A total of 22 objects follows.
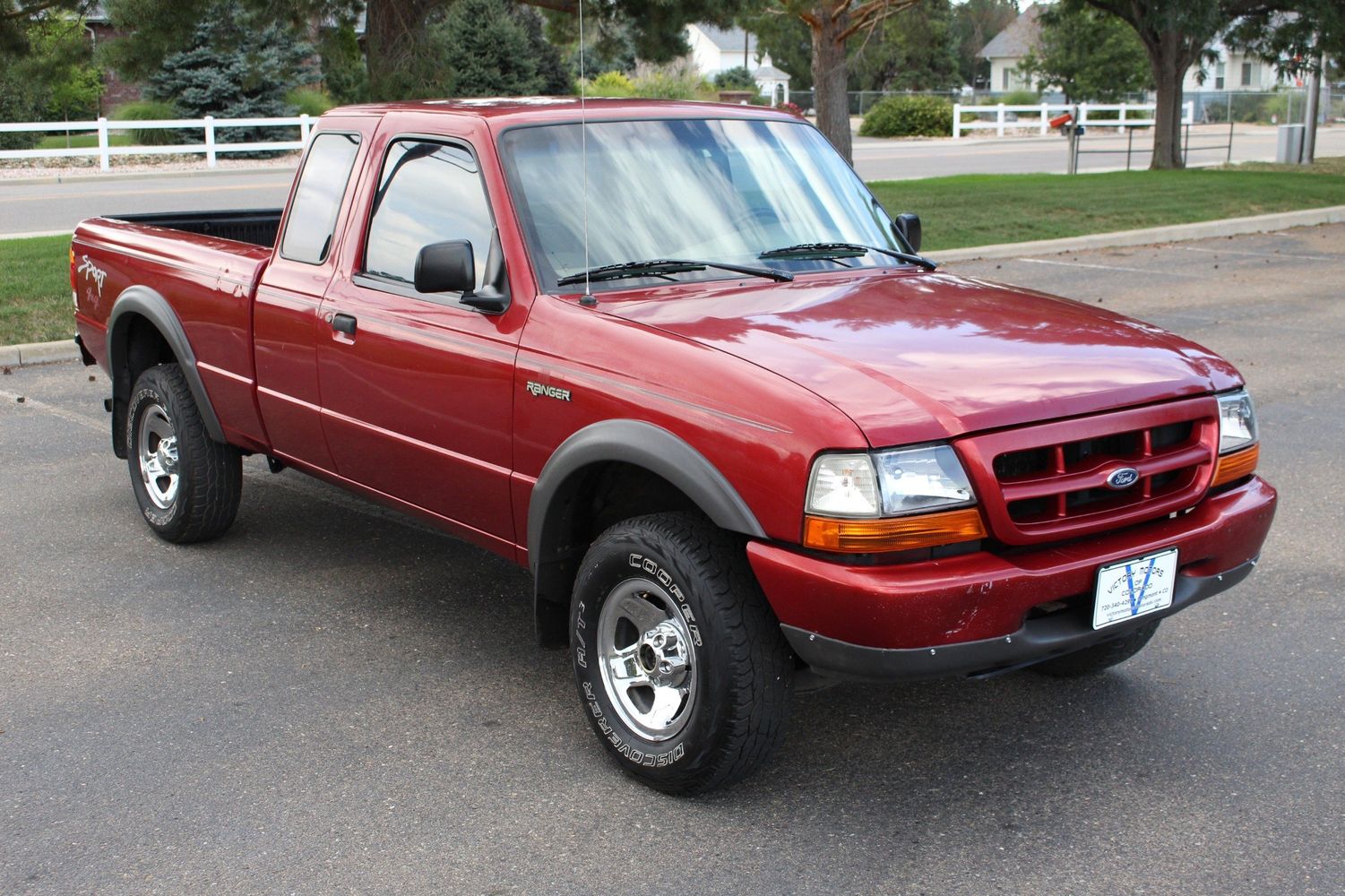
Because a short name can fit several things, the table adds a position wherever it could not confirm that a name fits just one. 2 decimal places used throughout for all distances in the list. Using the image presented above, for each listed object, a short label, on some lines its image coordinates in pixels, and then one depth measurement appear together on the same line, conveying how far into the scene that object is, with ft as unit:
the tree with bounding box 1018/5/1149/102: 185.47
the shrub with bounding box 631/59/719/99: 123.75
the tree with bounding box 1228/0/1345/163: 71.51
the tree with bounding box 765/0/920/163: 65.36
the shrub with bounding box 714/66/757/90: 208.54
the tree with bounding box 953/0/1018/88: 306.76
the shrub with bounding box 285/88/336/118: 119.34
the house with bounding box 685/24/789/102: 286.03
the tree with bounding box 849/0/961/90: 230.48
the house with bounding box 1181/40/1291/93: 284.39
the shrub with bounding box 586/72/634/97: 124.88
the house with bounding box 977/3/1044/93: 293.23
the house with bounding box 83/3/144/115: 137.49
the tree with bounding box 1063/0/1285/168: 65.62
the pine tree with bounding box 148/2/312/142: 113.50
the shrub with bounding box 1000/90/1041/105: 205.05
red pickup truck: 11.48
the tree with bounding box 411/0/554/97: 127.95
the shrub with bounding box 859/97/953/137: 154.71
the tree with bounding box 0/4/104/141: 48.83
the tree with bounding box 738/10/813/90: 231.50
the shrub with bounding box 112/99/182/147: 106.73
